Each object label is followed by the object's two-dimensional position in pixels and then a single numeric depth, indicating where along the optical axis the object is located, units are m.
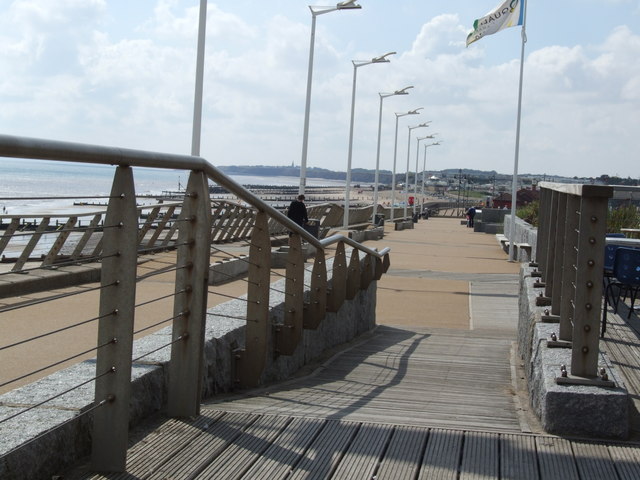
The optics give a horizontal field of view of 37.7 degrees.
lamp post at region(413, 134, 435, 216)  86.80
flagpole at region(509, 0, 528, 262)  27.56
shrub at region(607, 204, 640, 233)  17.11
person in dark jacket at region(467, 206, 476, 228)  60.44
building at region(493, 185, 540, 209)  53.13
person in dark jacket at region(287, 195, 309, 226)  22.27
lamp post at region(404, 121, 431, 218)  67.90
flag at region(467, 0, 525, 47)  28.61
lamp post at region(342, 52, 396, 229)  39.80
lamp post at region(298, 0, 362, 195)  29.91
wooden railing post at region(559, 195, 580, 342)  5.27
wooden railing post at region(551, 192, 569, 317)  6.26
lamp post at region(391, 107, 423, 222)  63.40
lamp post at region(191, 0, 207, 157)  16.84
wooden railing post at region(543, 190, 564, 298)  7.14
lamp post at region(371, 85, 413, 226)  52.09
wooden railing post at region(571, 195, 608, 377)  4.49
